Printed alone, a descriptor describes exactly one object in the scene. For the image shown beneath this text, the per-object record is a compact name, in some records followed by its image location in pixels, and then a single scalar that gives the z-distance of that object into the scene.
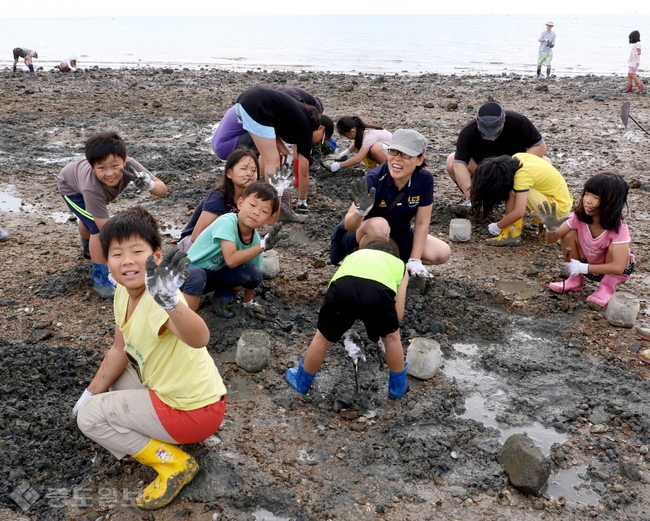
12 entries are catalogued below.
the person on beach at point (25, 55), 16.06
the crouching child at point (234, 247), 3.13
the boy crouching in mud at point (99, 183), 3.57
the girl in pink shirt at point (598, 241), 3.59
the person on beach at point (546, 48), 15.51
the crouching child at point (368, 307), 2.57
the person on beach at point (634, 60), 12.26
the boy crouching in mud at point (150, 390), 2.06
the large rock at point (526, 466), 2.26
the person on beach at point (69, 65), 16.39
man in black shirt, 5.16
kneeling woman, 3.45
